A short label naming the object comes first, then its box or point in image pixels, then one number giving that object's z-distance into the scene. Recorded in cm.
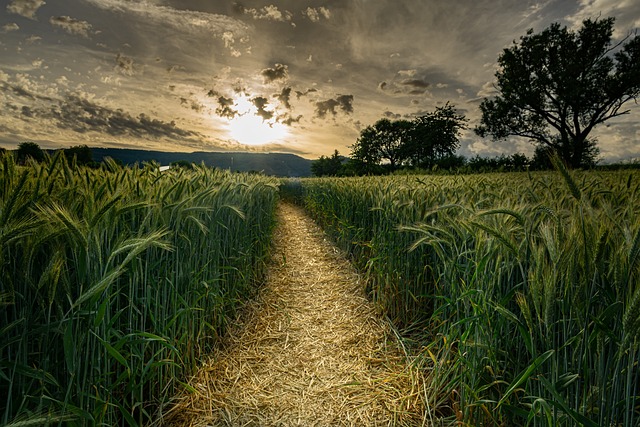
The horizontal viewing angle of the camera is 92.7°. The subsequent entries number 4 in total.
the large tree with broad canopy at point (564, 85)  2220
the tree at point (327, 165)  7562
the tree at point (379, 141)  5600
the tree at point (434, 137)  4666
